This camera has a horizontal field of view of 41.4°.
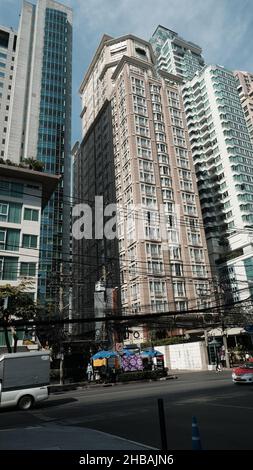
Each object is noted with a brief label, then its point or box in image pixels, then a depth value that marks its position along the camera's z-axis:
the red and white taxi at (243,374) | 20.31
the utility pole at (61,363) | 29.31
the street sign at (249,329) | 24.87
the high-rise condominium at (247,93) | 117.56
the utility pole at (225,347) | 36.76
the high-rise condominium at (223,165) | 83.62
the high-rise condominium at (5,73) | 86.78
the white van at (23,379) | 16.28
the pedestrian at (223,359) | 37.47
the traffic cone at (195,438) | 5.40
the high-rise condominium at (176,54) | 126.55
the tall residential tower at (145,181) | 61.12
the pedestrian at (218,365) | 34.53
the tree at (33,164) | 38.16
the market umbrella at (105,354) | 29.34
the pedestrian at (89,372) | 30.89
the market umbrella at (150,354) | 32.19
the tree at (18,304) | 25.79
